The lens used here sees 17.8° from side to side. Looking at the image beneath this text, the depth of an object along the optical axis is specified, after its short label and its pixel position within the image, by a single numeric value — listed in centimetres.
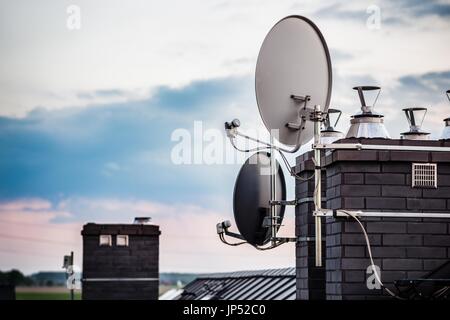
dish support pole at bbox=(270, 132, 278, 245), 1475
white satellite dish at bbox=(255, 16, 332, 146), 1425
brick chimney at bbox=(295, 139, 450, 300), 1295
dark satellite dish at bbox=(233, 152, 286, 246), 1489
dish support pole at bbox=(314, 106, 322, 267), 1334
